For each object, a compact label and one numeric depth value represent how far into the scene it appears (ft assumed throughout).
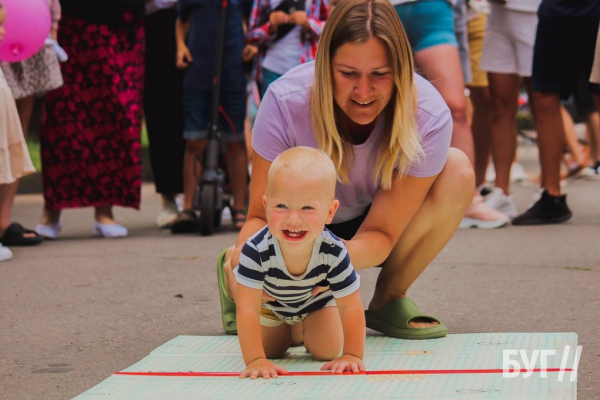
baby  15.76
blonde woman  17.89
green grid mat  15.14
